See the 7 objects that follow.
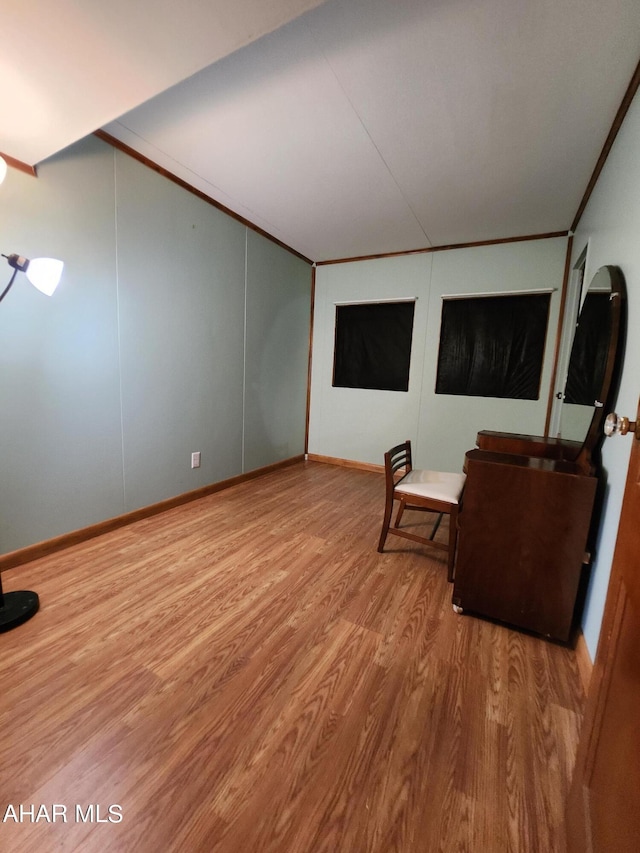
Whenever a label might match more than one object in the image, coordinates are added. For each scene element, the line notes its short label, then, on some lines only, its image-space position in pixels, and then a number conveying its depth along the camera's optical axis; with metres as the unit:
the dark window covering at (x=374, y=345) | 3.80
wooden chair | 1.92
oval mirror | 1.39
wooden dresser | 1.43
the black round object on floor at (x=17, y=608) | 1.46
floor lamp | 1.39
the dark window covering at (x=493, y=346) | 3.22
